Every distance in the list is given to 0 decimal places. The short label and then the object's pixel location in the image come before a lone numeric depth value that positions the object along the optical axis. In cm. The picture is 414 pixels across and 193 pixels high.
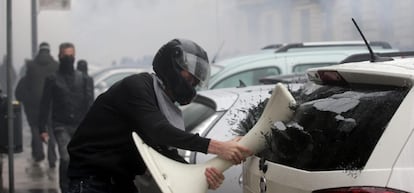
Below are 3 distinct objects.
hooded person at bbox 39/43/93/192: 766
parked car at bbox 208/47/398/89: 841
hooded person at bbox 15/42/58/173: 973
